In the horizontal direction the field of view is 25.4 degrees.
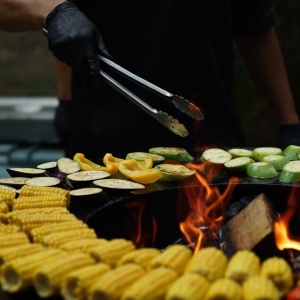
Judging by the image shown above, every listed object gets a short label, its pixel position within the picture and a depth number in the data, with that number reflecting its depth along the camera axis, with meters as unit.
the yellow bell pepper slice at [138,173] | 2.75
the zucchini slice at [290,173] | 2.74
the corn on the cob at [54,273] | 1.81
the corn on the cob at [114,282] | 1.72
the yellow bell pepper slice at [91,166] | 2.88
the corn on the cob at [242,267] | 1.79
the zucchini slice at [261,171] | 2.84
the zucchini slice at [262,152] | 3.06
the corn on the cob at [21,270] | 1.86
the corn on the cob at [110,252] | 1.92
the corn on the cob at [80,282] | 1.77
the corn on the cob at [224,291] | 1.67
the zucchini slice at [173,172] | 2.80
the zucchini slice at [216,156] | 2.98
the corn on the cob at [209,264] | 1.80
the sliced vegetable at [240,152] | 3.08
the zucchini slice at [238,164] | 2.89
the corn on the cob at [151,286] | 1.70
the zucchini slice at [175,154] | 3.10
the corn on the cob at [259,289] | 1.65
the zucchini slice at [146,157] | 3.00
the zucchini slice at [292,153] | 3.07
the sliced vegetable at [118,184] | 2.64
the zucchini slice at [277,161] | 2.95
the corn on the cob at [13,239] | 2.05
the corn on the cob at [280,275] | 1.79
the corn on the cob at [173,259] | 1.85
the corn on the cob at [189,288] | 1.67
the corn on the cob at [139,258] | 1.88
